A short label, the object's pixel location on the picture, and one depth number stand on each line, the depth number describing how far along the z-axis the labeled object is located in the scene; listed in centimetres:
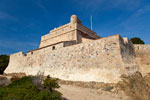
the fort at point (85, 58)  1015
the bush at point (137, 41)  2276
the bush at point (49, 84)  778
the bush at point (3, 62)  2960
